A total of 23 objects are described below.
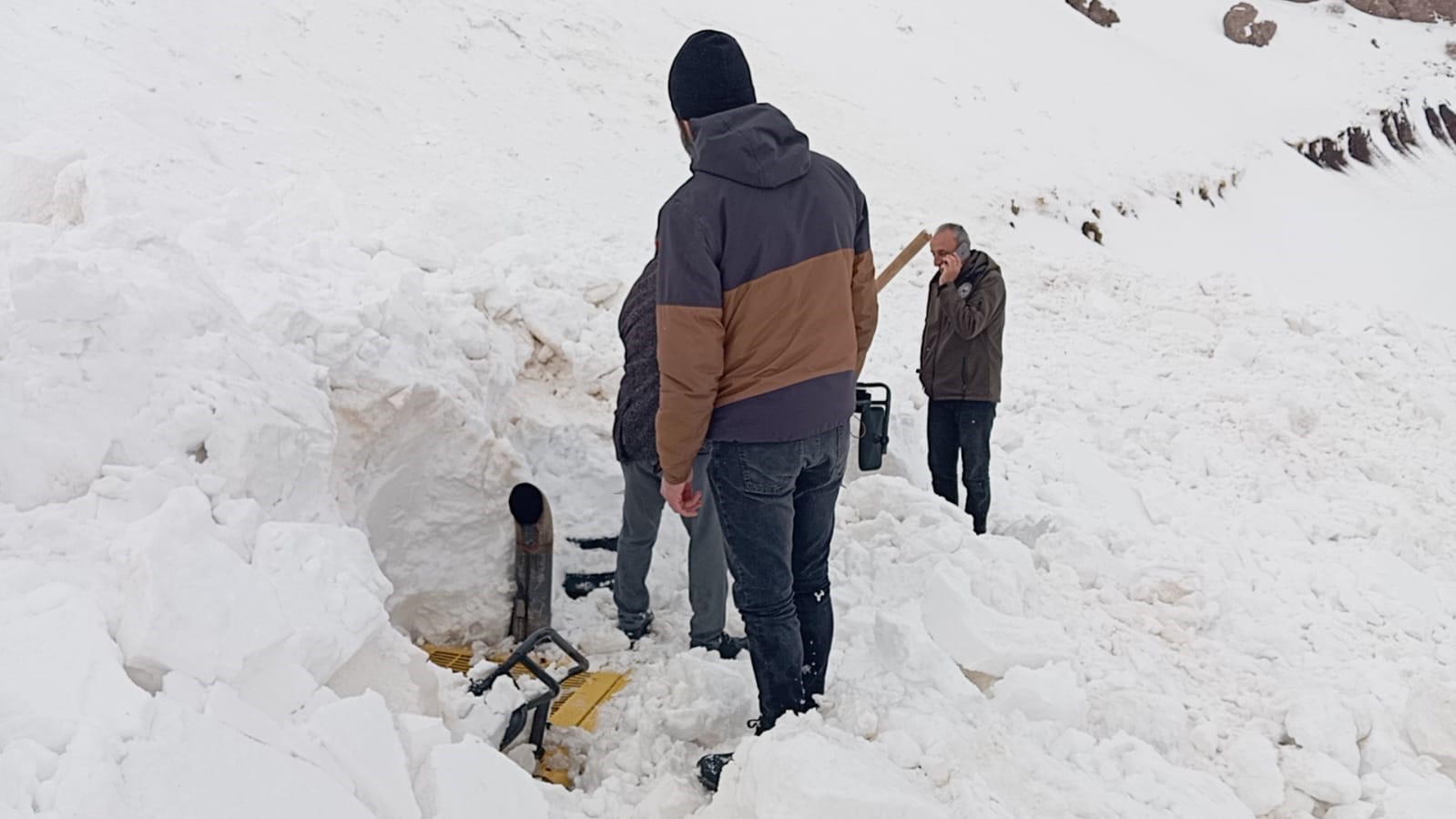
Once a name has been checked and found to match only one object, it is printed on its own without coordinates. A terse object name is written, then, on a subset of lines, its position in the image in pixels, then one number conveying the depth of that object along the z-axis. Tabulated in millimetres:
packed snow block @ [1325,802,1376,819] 3113
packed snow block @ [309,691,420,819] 2035
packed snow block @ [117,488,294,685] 1892
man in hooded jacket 2504
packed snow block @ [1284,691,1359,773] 3420
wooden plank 4301
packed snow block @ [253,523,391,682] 2221
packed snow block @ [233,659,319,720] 2010
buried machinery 2984
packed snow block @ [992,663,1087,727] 3188
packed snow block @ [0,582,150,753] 1647
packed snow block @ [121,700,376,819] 1666
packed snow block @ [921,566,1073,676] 3369
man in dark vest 3436
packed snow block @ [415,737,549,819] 2178
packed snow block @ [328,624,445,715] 2404
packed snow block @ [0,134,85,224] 3715
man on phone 4723
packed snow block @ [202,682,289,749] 1861
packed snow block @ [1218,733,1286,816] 3162
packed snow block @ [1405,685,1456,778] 3463
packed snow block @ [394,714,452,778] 2258
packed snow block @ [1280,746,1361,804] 3182
